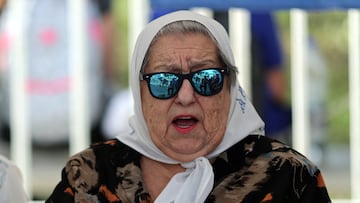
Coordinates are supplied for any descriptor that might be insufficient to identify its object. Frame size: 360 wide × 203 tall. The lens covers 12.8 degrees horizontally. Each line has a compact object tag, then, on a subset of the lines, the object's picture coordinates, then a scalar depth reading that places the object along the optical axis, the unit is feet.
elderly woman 16.94
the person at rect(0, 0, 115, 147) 28.76
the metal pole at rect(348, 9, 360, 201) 27.23
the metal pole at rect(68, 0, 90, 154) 27.53
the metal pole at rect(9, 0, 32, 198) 27.50
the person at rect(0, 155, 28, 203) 18.24
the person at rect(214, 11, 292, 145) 29.01
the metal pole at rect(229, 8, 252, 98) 27.23
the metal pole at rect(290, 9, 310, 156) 27.17
